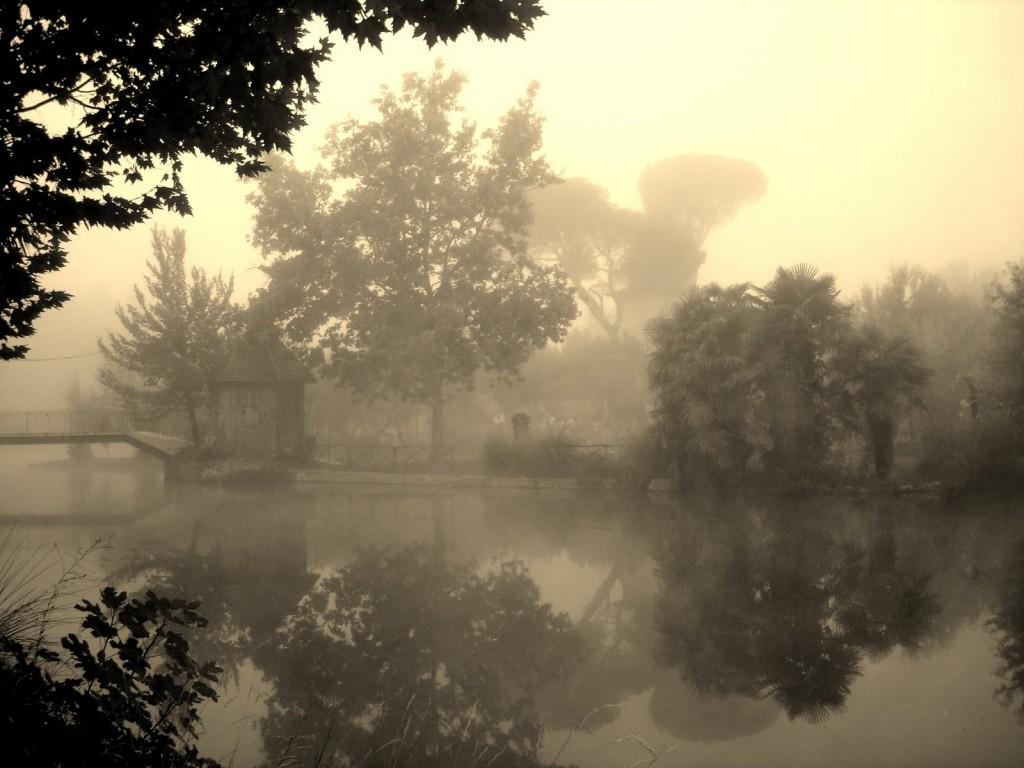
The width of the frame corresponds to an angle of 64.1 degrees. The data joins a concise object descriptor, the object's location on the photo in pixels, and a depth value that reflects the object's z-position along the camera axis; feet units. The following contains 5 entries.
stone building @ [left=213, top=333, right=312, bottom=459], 108.27
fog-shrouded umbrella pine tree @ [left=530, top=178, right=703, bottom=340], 168.14
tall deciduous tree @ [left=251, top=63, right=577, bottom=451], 103.19
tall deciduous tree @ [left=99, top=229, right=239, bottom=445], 111.04
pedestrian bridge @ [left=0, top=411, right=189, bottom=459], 109.09
